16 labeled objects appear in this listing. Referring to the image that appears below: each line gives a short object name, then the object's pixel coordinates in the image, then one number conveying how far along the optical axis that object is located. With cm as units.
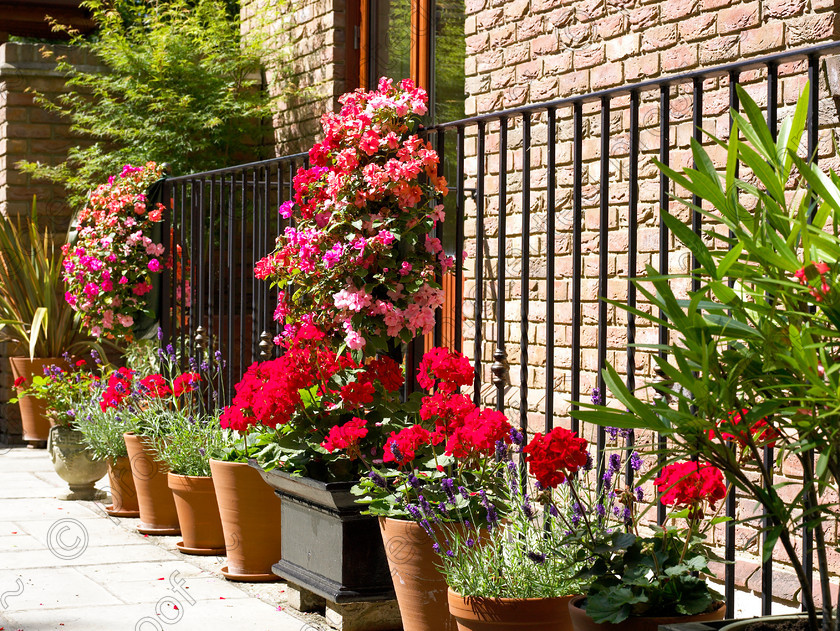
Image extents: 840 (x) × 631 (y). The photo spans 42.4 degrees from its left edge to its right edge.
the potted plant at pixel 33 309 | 775
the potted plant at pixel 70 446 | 562
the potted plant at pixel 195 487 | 442
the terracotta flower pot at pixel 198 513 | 441
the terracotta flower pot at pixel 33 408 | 775
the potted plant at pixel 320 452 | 328
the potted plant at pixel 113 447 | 520
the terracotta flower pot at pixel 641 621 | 214
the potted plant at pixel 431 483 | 286
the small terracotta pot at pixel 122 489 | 523
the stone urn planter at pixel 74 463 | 562
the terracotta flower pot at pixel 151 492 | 486
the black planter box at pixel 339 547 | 325
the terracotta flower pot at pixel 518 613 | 252
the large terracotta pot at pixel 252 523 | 401
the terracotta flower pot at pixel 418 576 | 292
